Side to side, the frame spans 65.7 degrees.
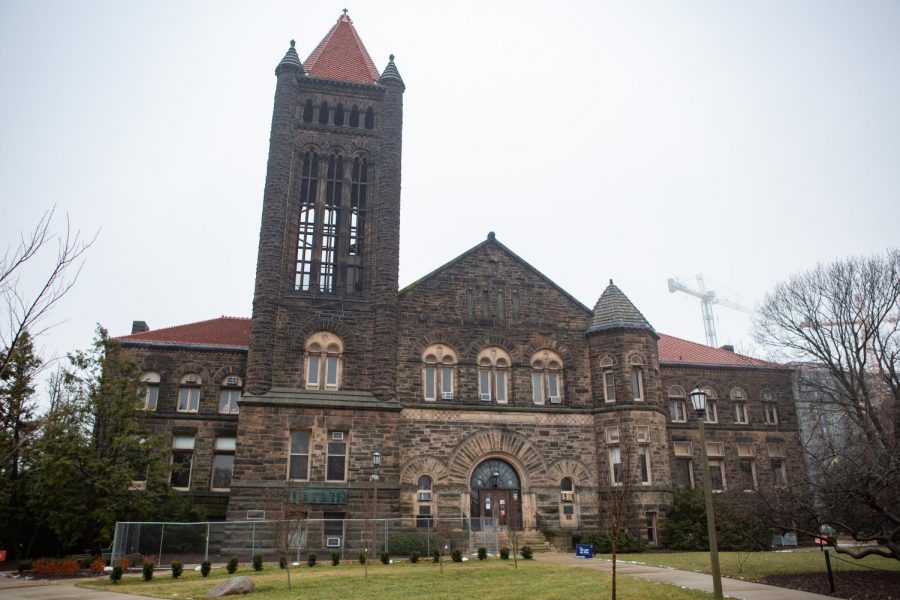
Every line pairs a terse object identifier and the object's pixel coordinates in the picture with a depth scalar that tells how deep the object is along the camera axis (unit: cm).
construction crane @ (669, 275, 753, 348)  16950
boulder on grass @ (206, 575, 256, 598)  1638
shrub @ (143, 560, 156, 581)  1983
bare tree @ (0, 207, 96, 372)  1014
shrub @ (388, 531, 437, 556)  2547
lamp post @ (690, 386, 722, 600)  1480
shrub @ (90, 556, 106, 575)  2293
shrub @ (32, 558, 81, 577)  2278
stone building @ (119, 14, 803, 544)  2839
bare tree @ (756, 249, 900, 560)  1745
